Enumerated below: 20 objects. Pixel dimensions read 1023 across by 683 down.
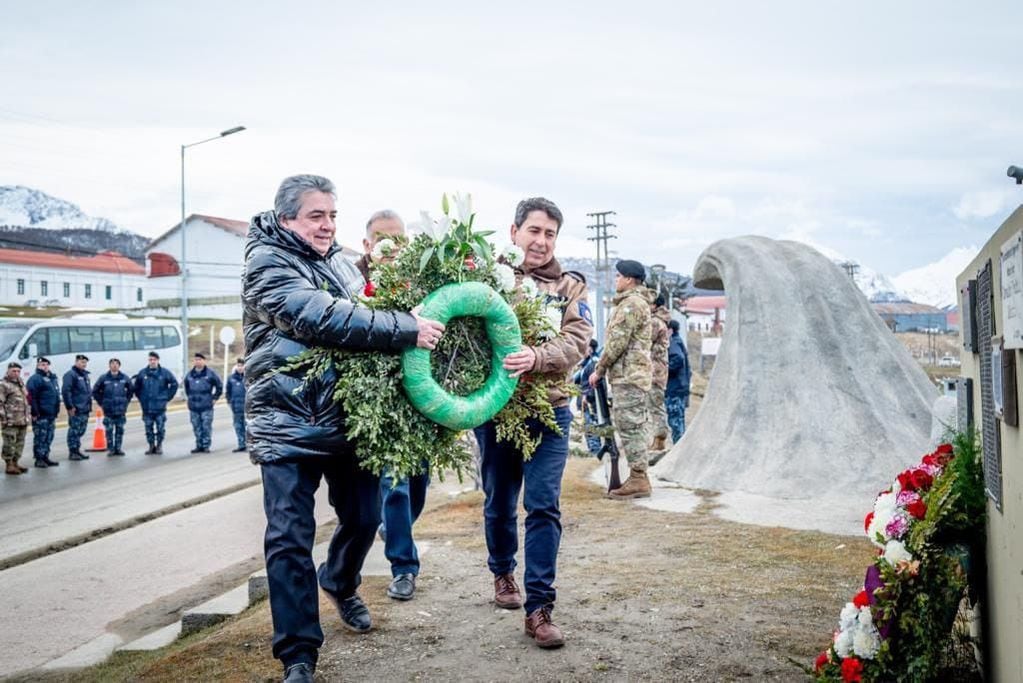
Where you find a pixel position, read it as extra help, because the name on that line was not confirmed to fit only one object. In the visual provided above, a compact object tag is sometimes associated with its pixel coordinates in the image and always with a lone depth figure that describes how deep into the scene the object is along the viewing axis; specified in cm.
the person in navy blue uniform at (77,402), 1577
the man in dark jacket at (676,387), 1463
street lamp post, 2686
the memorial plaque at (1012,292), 250
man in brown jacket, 440
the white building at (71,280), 6656
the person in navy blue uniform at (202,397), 1677
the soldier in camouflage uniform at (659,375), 1236
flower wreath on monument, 328
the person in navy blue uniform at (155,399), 1666
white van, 2742
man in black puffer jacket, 381
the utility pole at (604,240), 4784
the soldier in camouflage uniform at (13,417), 1393
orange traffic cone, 1728
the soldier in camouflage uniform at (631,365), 909
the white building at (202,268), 6738
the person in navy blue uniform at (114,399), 1634
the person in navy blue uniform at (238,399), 1673
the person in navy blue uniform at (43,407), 1492
